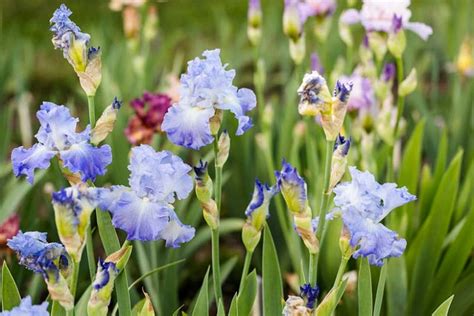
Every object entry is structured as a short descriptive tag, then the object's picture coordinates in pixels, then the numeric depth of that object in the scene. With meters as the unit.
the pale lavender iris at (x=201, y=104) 1.91
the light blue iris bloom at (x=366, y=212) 1.87
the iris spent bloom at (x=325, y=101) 1.91
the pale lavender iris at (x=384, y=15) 2.64
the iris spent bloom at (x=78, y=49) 1.93
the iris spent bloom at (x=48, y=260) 1.82
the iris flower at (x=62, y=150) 1.86
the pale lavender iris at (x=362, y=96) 2.72
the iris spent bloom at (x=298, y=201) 1.89
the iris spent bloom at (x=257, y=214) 1.92
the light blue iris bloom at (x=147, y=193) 1.88
